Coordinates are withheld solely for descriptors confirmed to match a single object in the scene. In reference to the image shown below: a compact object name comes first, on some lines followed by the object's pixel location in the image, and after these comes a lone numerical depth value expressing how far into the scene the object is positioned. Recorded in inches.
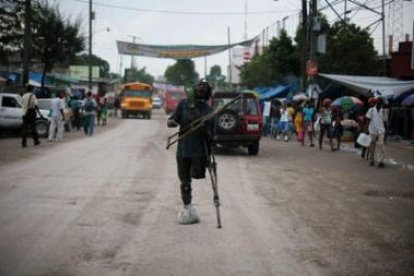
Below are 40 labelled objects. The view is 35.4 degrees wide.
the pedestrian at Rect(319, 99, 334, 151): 887.1
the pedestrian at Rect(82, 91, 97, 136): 1054.8
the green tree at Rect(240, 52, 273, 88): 1822.3
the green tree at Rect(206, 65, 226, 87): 4152.6
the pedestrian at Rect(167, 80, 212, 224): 342.0
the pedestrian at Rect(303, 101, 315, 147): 965.2
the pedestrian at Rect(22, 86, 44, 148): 775.7
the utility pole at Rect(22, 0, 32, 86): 1141.1
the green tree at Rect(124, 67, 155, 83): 4909.0
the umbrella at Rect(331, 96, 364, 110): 1065.5
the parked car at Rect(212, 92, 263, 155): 768.9
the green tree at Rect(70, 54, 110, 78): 4081.9
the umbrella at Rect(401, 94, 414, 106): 976.3
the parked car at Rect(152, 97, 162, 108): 3303.2
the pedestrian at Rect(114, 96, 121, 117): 2065.5
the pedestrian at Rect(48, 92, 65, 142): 889.5
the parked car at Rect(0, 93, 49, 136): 940.0
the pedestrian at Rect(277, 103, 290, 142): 1101.1
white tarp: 1002.1
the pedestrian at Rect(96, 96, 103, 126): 1491.1
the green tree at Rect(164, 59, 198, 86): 3894.7
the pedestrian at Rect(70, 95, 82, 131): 1192.8
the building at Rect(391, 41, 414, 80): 1203.6
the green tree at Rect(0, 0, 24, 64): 1159.6
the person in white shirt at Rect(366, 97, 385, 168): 655.1
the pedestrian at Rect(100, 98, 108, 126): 1470.2
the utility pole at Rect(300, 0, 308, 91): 1187.3
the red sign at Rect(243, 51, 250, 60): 2503.7
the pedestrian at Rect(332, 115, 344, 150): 882.1
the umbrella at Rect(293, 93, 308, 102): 1113.7
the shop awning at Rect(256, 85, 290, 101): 1526.8
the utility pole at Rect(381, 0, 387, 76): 1330.2
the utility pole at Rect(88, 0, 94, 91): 1935.2
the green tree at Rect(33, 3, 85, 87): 1673.2
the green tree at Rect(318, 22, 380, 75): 1461.6
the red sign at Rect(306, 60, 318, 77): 1070.4
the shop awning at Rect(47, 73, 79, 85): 2187.9
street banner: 1935.3
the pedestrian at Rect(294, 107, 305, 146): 999.0
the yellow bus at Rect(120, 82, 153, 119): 1963.6
